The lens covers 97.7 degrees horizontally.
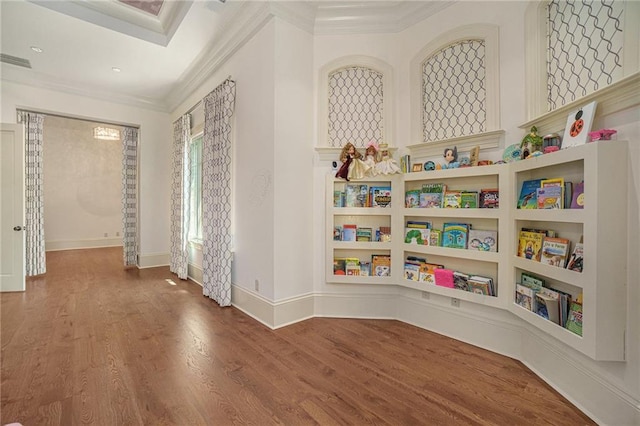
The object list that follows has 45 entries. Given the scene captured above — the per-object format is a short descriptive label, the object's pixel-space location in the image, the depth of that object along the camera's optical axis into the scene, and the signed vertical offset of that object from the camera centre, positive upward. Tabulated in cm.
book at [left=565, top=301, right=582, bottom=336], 170 -67
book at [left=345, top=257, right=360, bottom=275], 306 -61
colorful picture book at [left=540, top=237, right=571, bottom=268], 183 -27
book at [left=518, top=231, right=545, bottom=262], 202 -26
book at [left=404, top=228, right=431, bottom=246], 278 -26
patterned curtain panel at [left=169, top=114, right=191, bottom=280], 469 +26
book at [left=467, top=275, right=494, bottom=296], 238 -64
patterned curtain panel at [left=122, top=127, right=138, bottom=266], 566 +33
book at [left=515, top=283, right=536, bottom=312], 203 -64
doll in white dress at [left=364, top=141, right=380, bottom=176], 292 +56
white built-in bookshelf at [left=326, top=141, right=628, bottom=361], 155 -15
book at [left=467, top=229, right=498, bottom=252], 238 -26
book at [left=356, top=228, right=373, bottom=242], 308 -27
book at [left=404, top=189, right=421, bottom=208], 287 +13
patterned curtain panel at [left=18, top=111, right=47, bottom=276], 476 +28
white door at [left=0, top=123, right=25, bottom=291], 397 +2
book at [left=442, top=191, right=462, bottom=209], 258 +10
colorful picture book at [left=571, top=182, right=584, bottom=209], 171 +9
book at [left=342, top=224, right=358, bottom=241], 310 -24
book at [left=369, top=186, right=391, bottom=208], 300 +16
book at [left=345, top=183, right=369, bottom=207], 309 +17
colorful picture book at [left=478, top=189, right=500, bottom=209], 235 +10
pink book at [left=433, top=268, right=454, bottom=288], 261 -63
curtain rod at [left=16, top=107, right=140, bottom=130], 462 +167
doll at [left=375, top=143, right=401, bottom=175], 288 +47
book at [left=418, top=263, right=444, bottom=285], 273 -61
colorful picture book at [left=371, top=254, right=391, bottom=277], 300 -60
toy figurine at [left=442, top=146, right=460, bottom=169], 260 +49
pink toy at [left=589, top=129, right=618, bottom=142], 161 +44
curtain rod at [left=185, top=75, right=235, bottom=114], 364 +170
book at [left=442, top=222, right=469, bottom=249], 255 -23
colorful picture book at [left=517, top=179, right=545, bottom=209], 206 +12
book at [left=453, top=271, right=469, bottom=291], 251 -64
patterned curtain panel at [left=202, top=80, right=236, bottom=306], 347 +22
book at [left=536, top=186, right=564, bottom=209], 185 +9
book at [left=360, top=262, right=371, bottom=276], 307 -65
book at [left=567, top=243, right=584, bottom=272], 171 -30
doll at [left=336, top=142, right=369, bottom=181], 294 +49
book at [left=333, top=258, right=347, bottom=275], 309 -62
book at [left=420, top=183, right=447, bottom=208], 270 +16
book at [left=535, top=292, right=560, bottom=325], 186 -66
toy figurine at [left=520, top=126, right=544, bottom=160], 206 +50
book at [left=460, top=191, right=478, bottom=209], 248 +10
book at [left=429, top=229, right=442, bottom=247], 271 -26
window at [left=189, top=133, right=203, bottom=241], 477 +35
